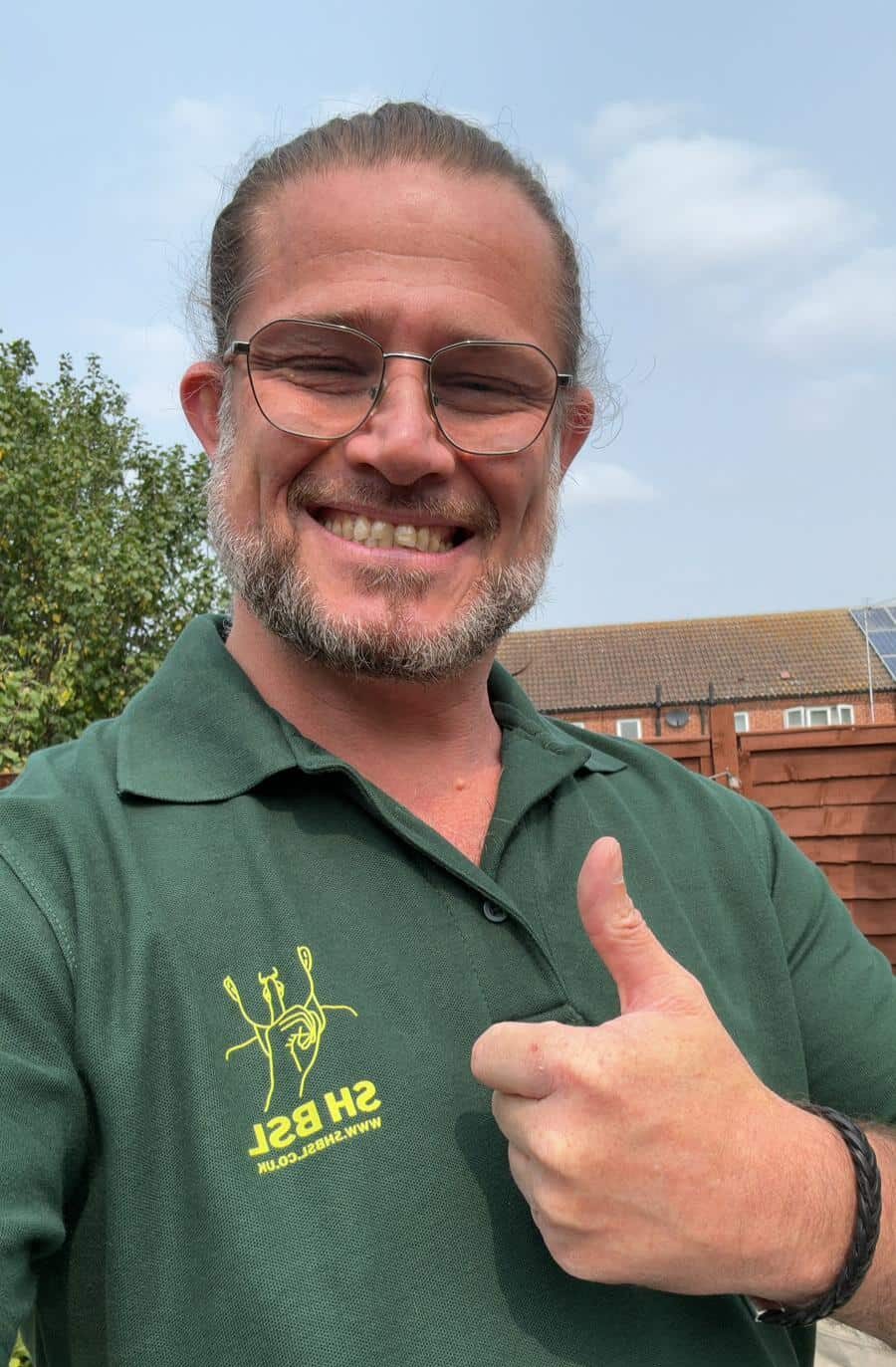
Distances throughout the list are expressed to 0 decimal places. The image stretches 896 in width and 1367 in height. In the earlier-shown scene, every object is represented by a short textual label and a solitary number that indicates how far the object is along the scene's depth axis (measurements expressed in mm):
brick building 27125
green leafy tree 9203
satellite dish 26703
